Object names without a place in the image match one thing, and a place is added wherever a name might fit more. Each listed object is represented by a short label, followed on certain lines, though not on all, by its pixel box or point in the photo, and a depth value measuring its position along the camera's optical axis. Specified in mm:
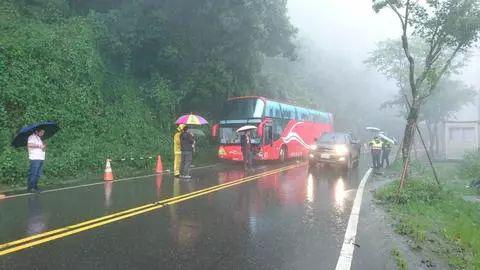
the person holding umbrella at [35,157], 11781
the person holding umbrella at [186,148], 15527
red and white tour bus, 22312
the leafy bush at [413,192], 11281
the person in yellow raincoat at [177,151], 16422
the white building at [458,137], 44219
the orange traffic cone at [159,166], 18522
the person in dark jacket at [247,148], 19562
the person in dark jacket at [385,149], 22795
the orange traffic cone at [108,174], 15241
